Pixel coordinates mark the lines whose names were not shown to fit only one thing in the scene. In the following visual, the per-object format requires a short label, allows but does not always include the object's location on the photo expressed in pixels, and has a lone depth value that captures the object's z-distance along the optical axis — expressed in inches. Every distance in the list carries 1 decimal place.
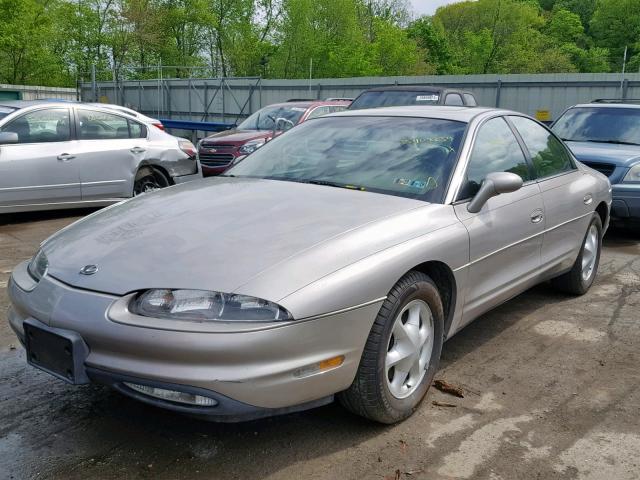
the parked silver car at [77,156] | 293.0
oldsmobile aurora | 95.7
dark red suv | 427.8
